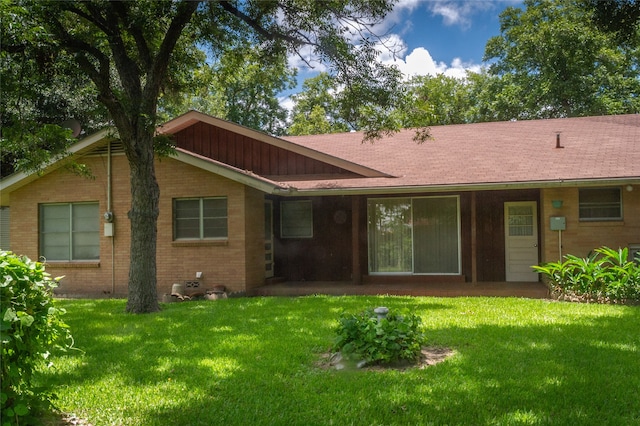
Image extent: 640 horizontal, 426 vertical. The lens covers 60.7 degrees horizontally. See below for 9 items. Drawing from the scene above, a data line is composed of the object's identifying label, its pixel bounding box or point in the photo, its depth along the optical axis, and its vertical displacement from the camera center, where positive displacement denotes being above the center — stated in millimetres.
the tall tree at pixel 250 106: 33906 +8192
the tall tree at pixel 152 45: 9719 +3610
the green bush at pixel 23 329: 3473 -637
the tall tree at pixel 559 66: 20641 +6627
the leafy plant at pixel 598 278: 9625 -961
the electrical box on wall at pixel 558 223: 11383 +68
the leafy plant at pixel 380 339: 5582 -1142
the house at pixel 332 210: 11664 +470
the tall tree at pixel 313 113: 30797 +6938
